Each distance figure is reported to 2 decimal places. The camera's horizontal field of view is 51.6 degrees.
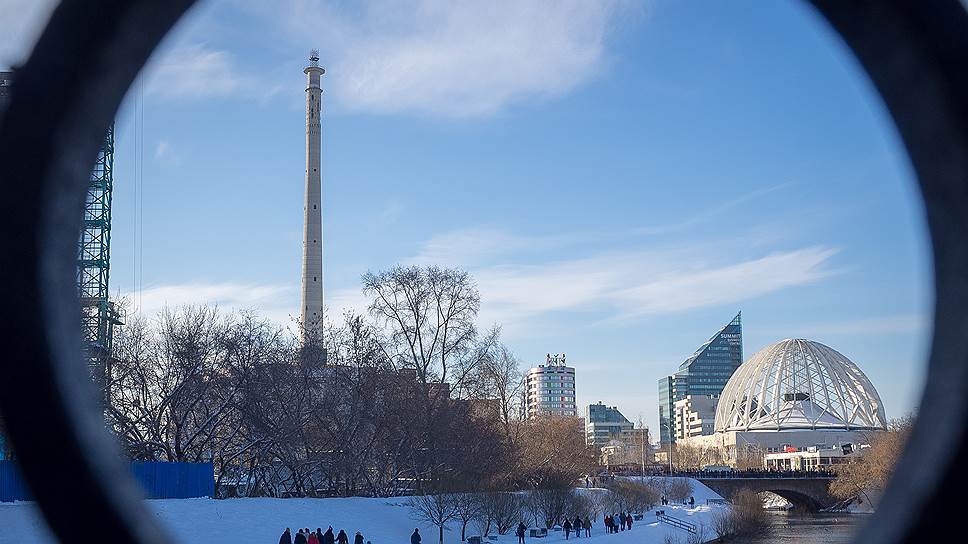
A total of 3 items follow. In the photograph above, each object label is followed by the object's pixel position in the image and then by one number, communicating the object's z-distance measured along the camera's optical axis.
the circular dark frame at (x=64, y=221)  2.47
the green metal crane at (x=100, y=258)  41.50
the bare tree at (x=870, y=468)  66.06
